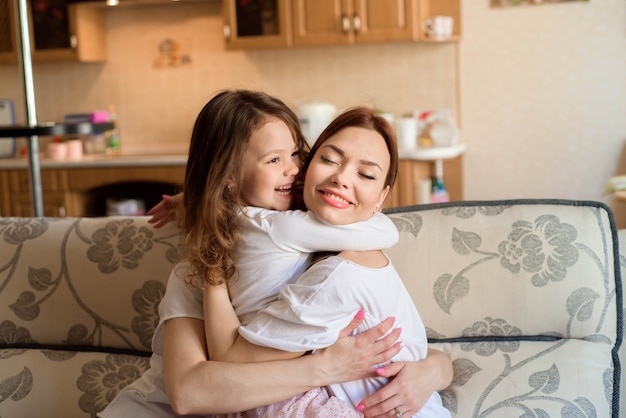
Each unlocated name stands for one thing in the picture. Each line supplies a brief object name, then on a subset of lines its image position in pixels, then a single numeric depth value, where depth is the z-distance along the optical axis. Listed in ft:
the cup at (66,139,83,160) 15.71
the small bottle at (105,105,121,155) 16.38
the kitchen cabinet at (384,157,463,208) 13.47
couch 5.36
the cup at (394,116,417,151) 13.94
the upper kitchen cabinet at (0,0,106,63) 15.60
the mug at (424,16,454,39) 14.11
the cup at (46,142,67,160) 15.49
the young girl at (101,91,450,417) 4.68
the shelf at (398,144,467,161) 13.44
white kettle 14.24
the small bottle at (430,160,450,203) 14.26
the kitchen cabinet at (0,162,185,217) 14.38
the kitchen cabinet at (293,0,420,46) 13.96
